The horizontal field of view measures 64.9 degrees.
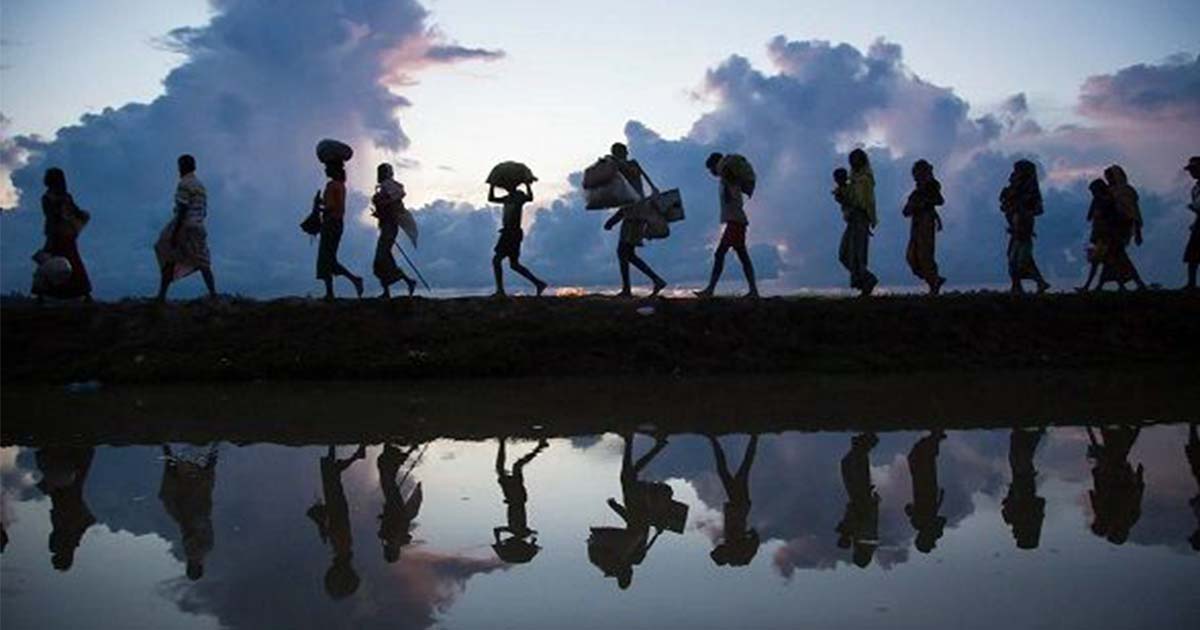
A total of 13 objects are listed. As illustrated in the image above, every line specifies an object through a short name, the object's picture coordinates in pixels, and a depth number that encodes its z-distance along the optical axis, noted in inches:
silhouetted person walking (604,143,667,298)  546.3
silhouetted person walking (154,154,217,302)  498.3
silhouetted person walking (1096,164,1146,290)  592.4
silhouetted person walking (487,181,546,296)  534.3
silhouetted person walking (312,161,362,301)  510.0
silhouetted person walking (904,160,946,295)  564.1
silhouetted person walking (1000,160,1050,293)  591.8
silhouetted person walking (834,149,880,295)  553.9
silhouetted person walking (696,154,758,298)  534.3
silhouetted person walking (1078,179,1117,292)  594.9
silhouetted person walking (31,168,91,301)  504.4
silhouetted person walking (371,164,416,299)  528.7
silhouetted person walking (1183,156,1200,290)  568.4
